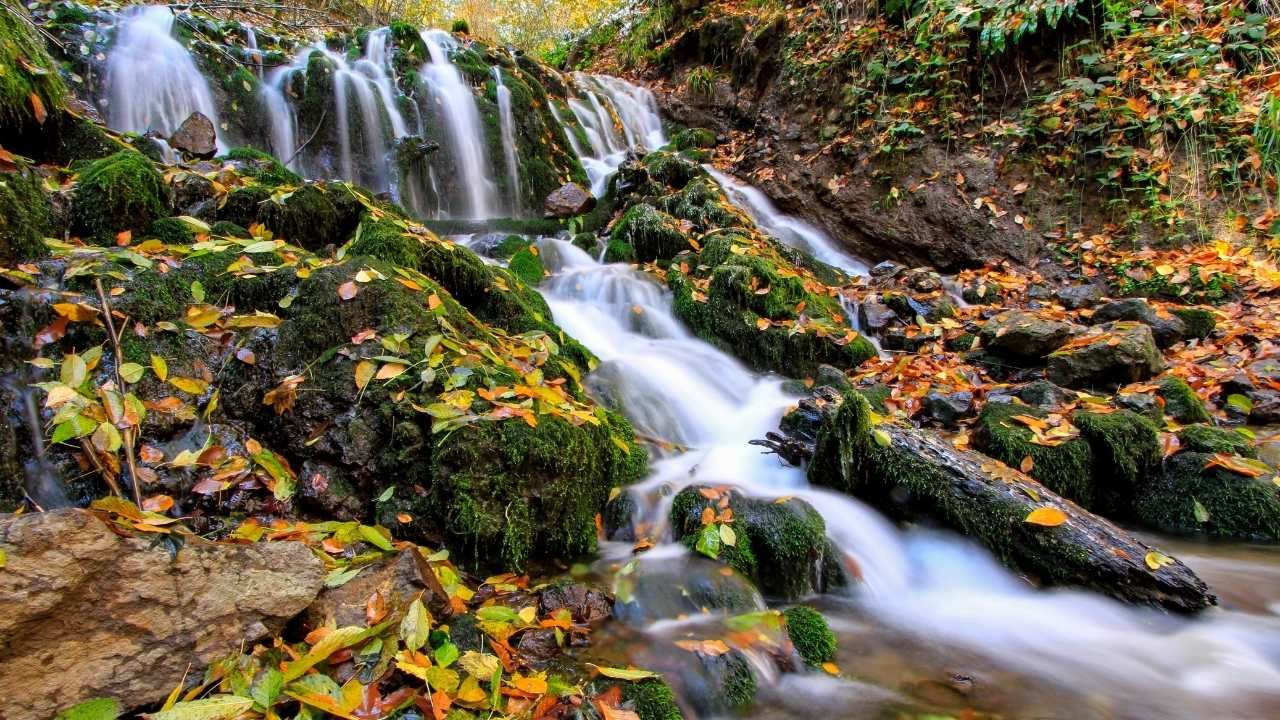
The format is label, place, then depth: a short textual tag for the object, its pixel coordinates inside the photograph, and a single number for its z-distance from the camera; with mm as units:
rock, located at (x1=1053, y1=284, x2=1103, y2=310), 6516
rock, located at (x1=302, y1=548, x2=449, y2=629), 1843
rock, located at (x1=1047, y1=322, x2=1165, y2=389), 4703
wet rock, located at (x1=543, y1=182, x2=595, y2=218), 9172
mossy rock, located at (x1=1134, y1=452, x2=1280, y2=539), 3338
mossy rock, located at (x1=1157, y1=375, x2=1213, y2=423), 4152
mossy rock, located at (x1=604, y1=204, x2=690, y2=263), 7520
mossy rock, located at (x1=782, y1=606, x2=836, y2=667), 2438
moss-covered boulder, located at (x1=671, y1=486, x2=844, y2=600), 2910
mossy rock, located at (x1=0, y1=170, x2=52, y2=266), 2678
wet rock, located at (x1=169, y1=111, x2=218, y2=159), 5652
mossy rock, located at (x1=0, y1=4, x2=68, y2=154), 3506
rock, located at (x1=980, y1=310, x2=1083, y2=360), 5336
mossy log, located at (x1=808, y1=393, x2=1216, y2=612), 2811
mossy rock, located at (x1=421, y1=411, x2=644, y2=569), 2684
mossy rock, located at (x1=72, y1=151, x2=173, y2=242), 3329
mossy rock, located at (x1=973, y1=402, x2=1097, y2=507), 3662
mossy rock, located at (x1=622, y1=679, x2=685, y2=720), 1942
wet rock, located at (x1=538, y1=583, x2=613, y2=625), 2461
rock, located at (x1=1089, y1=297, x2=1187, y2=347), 5441
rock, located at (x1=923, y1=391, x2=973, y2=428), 4586
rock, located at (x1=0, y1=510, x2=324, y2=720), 1343
